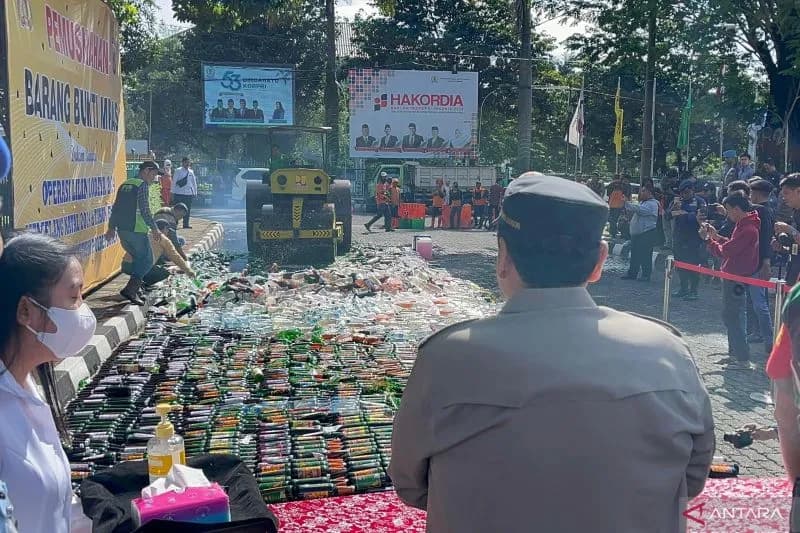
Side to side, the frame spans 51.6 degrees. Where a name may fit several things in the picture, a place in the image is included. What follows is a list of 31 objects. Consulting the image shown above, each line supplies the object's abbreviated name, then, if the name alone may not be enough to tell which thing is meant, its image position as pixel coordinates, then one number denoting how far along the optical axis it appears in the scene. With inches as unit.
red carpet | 126.3
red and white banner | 1268.5
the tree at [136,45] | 951.0
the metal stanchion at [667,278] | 323.6
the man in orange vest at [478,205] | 1037.8
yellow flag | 932.6
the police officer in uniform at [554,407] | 67.7
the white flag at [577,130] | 1002.1
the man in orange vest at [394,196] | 920.9
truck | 1235.2
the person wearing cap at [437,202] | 1008.9
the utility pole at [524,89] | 764.6
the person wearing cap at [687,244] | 459.5
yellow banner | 311.4
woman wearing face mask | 79.7
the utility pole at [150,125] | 1732.4
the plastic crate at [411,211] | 954.7
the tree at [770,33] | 598.2
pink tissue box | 106.6
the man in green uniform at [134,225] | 378.9
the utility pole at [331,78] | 1079.6
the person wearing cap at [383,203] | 914.1
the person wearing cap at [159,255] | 406.3
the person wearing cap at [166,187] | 884.2
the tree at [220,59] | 1492.4
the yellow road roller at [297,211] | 538.6
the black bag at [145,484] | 107.0
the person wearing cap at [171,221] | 466.3
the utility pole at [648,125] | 787.4
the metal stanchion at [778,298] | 237.5
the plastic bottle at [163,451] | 123.7
